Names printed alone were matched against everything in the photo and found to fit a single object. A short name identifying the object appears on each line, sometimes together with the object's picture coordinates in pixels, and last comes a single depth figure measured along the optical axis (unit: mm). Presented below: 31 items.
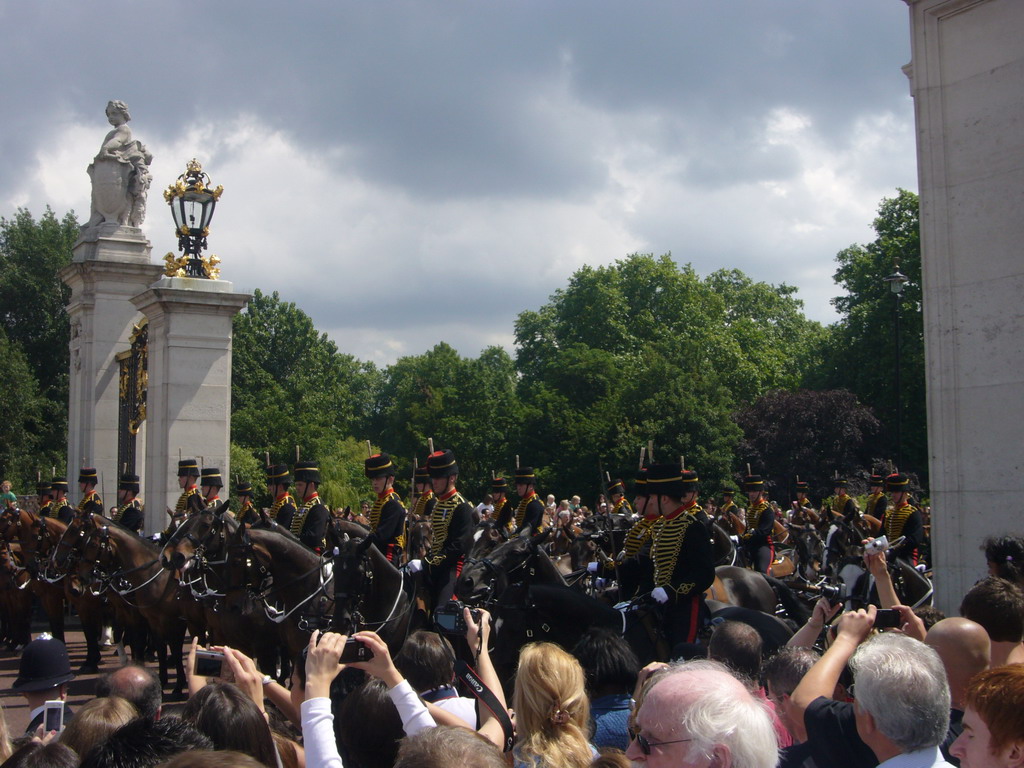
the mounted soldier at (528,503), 15066
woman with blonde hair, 3625
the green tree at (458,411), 57719
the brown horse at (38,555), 14695
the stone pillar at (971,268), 8992
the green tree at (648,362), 47750
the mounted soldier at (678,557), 8586
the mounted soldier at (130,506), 16641
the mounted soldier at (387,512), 10938
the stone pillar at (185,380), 17359
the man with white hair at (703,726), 2865
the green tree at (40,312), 42250
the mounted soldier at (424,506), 13125
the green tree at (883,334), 40844
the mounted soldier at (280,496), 14055
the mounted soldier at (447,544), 10727
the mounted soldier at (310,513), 12438
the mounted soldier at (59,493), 18719
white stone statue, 20750
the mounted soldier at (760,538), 17047
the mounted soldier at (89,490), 17144
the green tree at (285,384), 54000
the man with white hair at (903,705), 3400
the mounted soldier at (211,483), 15859
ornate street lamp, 17969
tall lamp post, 25281
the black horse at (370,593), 9961
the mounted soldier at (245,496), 15453
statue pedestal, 20344
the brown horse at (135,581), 12961
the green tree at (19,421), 37969
